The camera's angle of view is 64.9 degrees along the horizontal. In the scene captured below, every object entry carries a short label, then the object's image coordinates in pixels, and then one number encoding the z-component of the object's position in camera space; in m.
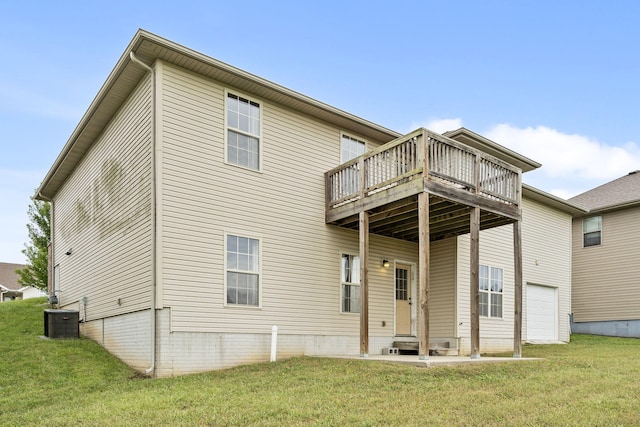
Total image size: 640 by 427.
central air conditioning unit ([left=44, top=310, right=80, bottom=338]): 11.23
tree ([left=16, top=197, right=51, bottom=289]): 26.66
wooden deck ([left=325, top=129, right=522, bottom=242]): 9.63
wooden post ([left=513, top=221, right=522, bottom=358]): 11.13
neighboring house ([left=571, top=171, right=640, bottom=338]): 18.70
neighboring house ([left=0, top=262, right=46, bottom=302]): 39.83
